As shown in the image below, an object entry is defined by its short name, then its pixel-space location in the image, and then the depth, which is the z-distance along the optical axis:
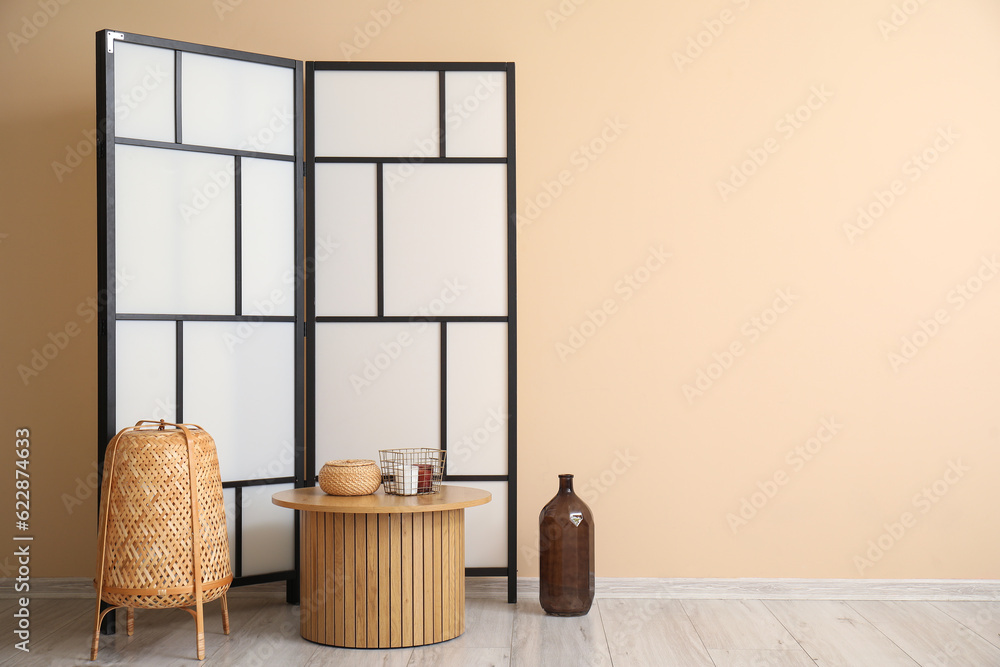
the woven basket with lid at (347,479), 2.68
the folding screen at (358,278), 3.04
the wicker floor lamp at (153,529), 2.52
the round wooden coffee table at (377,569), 2.57
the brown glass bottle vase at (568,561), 2.97
